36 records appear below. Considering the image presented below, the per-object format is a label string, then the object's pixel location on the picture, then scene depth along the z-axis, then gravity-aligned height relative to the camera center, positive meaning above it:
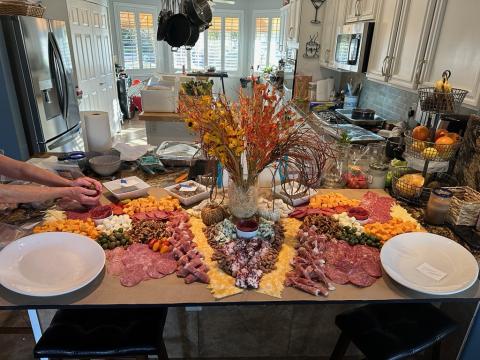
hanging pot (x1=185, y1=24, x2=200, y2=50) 2.82 +0.08
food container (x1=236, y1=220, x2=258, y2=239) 1.38 -0.69
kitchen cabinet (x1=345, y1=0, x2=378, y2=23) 2.76 +0.33
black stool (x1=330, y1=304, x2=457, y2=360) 1.29 -1.04
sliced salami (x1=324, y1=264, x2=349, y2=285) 1.20 -0.75
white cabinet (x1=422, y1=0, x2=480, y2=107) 1.71 +0.03
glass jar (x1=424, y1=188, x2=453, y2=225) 1.49 -0.64
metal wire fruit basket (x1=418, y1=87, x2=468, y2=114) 1.76 -0.23
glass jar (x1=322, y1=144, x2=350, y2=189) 1.90 -0.64
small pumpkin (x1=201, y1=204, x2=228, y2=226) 1.48 -0.69
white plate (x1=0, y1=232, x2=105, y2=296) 1.10 -0.73
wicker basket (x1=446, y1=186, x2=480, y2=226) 1.49 -0.64
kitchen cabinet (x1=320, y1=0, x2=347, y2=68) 3.44 +0.22
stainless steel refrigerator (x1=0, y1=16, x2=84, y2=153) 2.90 -0.34
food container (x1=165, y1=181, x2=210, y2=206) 1.64 -0.68
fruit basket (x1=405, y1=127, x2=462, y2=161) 1.64 -0.43
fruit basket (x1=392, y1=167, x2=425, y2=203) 1.70 -0.63
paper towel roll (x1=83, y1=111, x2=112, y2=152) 2.04 -0.50
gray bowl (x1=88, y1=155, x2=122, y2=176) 1.87 -0.63
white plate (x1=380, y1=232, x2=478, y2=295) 1.16 -0.73
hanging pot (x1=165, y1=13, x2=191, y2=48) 2.71 +0.12
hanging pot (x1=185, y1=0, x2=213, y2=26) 2.71 +0.26
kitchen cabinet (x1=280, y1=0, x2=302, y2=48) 4.03 +0.33
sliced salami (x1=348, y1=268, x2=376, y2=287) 1.19 -0.76
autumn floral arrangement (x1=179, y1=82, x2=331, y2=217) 1.21 -0.30
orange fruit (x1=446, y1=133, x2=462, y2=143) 1.67 -0.39
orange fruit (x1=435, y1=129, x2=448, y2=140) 1.72 -0.38
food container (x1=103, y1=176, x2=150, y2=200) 1.65 -0.67
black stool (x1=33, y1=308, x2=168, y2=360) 1.21 -1.00
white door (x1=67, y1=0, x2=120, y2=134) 4.42 -0.18
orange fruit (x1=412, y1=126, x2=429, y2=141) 1.75 -0.39
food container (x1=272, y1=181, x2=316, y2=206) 1.65 -0.68
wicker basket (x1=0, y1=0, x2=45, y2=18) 2.73 +0.25
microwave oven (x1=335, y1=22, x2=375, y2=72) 2.80 +0.04
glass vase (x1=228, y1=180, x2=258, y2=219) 1.41 -0.60
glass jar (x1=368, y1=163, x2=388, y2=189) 1.91 -0.66
